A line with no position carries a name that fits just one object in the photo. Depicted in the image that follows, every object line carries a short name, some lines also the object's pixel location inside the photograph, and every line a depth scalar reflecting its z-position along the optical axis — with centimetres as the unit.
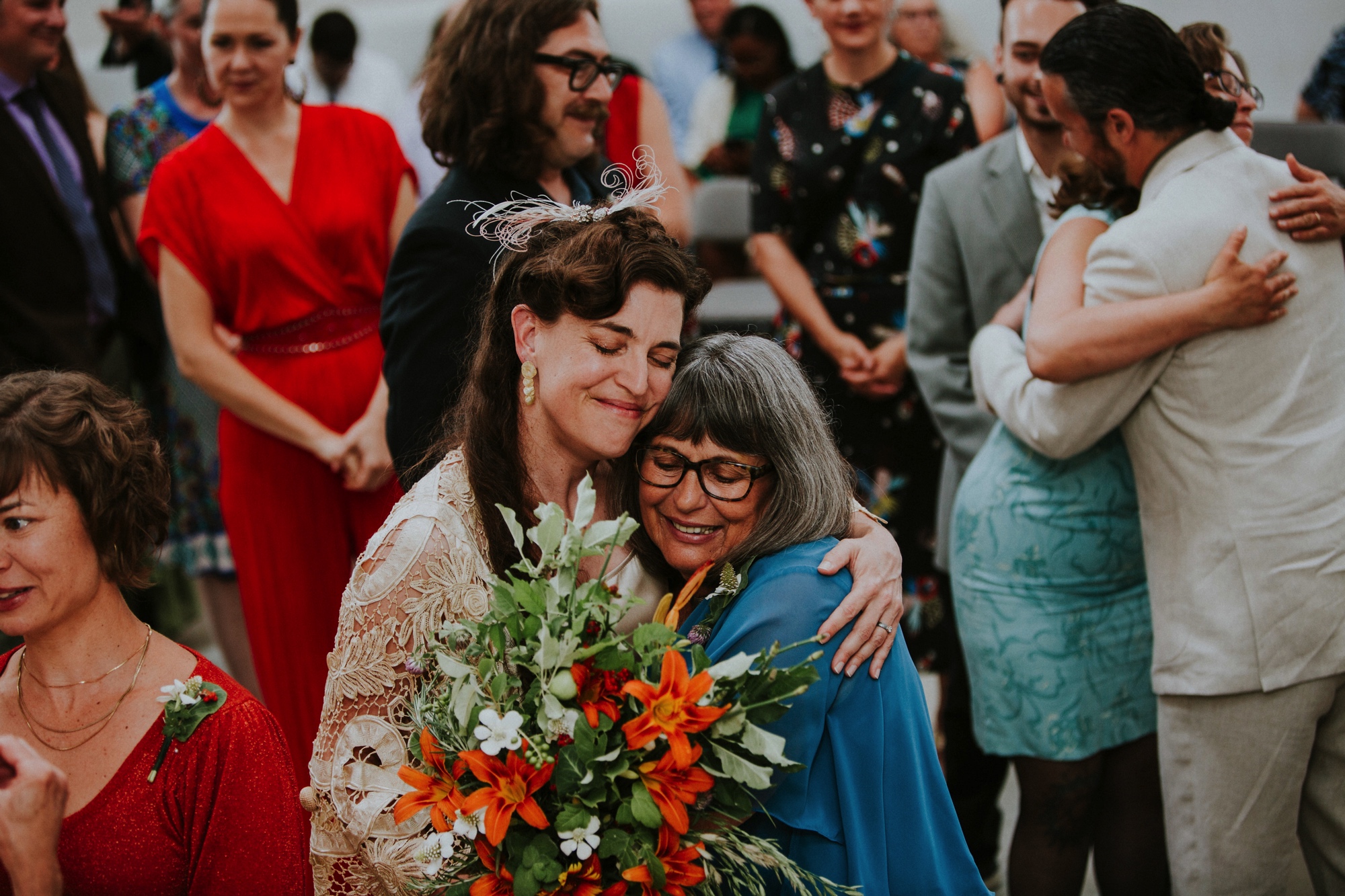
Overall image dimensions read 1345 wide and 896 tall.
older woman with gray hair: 173
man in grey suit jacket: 304
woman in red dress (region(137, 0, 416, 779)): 299
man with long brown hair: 249
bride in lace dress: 179
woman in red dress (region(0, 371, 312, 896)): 168
